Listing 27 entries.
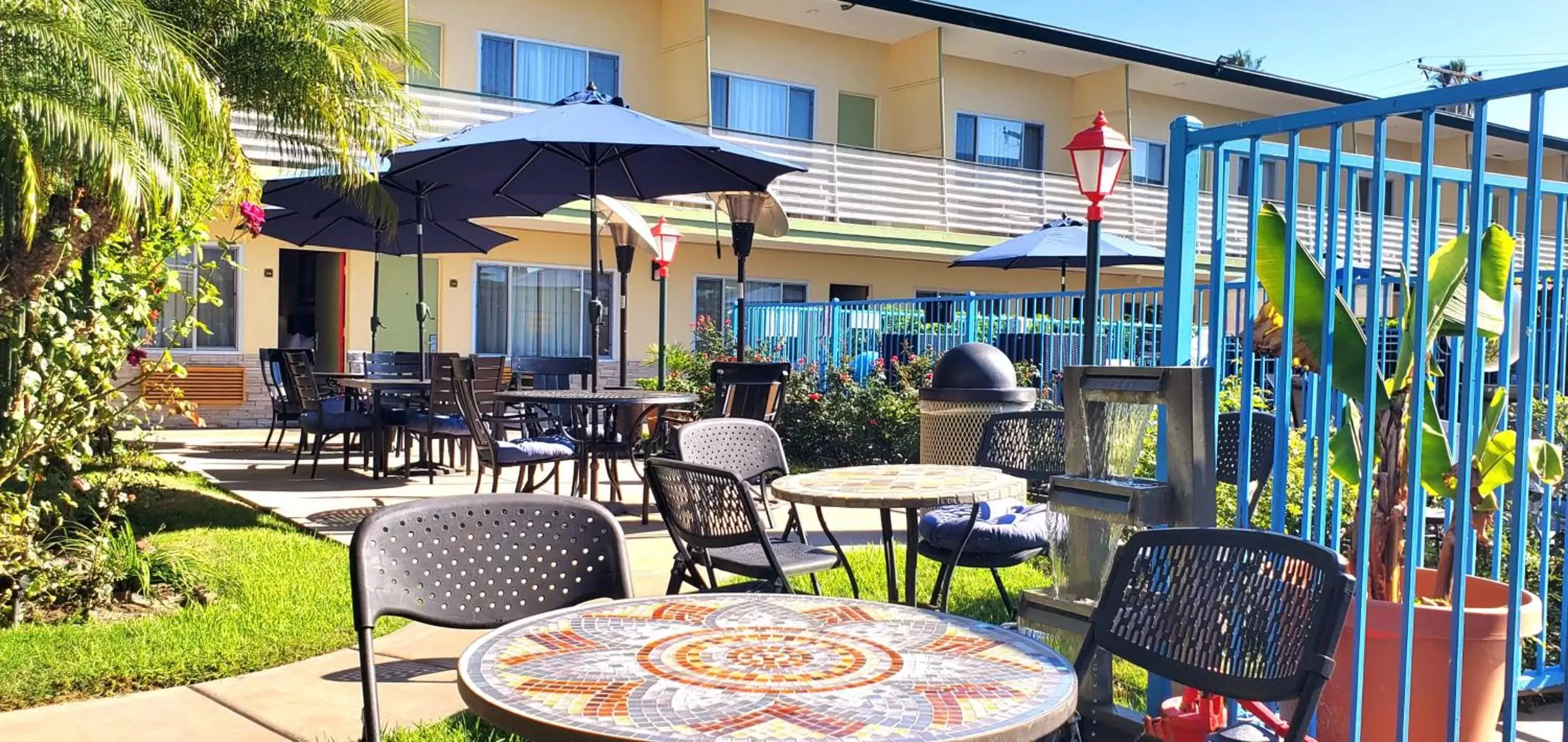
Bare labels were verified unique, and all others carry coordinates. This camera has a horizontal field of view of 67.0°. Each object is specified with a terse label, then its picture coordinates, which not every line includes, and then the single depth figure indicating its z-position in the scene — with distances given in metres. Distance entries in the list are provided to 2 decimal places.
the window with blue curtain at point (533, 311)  16.95
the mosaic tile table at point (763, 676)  1.78
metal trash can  6.91
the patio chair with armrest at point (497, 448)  7.39
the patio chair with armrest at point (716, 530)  3.68
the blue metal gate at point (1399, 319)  2.69
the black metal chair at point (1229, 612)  2.26
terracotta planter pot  2.99
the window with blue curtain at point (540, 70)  16.84
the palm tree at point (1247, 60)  53.76
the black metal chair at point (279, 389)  10.50
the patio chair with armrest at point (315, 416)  9.28
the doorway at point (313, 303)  17.41
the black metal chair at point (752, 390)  8.59
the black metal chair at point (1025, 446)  5.13
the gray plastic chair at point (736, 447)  4.64
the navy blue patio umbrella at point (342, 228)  10.23
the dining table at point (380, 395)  8.98
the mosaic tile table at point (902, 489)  3.89
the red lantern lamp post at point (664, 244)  12.80
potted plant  2.99
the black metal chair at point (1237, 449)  5.25
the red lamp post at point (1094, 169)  6.86
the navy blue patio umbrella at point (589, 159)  7.28
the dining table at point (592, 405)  7.25
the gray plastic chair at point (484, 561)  2.50
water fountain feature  3.24
